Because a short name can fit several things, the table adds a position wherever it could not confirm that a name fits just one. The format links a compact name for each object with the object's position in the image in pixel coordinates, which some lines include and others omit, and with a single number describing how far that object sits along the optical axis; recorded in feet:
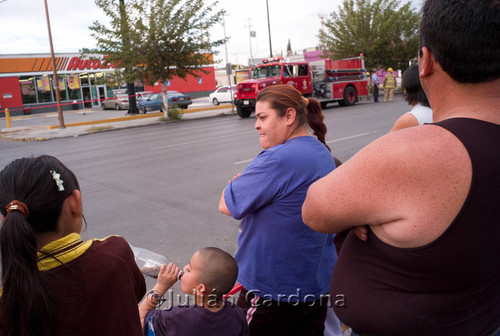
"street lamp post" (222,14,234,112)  87.87
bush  75.46
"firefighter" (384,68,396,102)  82.41
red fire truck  70.33
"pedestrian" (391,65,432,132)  11.10
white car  116.06
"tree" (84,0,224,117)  70.49
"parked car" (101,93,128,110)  109.19
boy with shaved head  6.71
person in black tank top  4.05
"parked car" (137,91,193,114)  95.96
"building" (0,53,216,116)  117.39
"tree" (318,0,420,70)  106.83
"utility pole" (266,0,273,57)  146.30
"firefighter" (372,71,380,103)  86.53
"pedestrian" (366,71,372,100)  97.98
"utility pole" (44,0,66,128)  66.23
